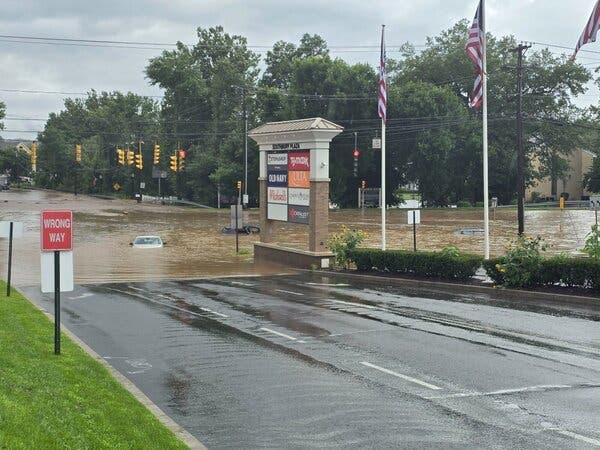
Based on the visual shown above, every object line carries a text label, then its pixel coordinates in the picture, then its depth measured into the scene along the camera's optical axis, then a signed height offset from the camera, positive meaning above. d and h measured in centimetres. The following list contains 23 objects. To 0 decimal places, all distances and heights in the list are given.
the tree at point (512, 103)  8856 +1246
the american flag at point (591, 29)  1753 +415
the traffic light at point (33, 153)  8950 +645
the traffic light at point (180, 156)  8245 +550
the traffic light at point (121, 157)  7665 +508
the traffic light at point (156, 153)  7343 +521
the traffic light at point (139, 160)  7600 +467
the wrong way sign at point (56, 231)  1158 -36
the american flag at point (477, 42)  2429 +523
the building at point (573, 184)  10750 +323
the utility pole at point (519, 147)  4128 +319
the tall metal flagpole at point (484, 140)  2445 +217
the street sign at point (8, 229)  2095 -60
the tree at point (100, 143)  12444 +1140
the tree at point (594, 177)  9450 +365
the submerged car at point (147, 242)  4456 -205
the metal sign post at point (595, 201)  2948 +21
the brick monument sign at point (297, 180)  3111 +113
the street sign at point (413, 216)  2872 -35
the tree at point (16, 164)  17725 +1035
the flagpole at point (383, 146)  2883 +234
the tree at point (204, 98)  9881 +1505
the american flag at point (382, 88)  2875 +450
